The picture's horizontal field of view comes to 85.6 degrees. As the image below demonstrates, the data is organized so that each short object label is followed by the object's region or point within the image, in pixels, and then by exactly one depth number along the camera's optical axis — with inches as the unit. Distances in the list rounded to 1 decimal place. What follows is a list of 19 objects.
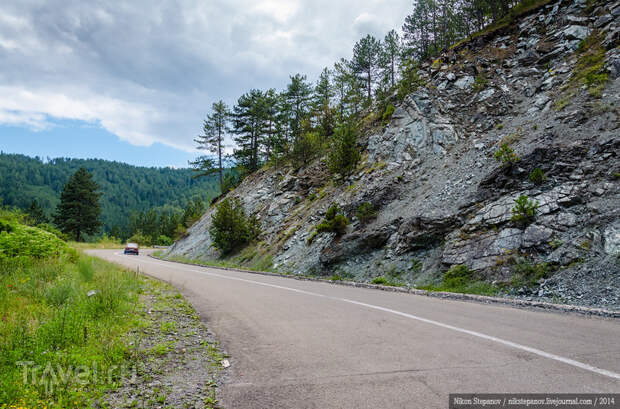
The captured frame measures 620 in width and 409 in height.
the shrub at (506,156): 521.3
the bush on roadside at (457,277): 412.2
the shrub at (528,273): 356.5
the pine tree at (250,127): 1612.9
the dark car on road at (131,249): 1482.5
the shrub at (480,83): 871.1
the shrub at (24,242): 379.9
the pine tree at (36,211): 2499.8
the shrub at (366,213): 669.3
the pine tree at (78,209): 2193.7
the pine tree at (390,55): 1529.3
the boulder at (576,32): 772.4
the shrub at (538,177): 464.8
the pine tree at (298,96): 1608.0
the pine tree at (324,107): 1245.1
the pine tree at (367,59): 1578.5
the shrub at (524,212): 418.9
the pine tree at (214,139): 1750.7
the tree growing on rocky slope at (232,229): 986.1
